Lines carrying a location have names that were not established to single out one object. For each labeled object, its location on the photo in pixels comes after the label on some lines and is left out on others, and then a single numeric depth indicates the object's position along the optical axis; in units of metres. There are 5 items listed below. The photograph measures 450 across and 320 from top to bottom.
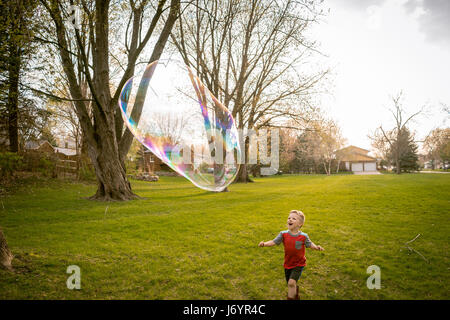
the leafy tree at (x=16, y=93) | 6.45
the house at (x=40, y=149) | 15.01
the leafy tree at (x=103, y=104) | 9.11
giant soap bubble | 7.50
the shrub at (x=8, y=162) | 10.80
